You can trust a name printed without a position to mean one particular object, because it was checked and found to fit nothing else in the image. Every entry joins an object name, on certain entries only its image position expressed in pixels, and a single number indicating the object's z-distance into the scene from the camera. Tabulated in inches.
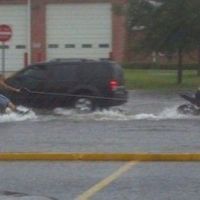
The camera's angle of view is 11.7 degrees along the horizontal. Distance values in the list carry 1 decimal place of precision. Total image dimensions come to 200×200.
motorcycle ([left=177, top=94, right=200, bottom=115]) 1037.8
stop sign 1432.1
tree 1688.0
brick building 2399.1
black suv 1125.1
